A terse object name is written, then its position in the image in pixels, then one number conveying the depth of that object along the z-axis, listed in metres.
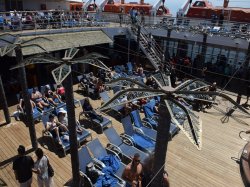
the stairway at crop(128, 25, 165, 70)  17.09
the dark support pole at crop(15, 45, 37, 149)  7.12
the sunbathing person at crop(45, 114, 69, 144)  8.09
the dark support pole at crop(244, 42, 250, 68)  14.13
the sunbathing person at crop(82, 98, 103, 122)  9.78
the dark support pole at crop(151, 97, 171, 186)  3.56
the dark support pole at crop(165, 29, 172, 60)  18.02
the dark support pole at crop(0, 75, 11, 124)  9.11
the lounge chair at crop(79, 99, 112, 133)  9.52
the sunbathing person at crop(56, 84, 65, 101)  11.75
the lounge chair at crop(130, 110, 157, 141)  8.84
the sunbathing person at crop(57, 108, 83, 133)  8.42
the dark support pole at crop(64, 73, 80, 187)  5.43
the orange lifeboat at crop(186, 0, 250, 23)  19.06
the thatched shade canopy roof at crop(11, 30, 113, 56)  12.14
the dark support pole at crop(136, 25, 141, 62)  16.78
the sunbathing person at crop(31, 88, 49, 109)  10.52
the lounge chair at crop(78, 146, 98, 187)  6.48
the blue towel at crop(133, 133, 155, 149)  8.04
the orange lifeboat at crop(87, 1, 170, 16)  24.72
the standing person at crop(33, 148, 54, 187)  5.57
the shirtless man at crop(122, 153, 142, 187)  5.82
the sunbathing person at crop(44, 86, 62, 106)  11.25
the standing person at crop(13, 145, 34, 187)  5.47
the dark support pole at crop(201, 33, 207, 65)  16.29
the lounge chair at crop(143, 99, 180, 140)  9.42
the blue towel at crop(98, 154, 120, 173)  6.86
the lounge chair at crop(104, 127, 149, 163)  7.56
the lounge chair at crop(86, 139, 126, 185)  6.85
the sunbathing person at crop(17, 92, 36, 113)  10.04
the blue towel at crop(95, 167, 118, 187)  6.14
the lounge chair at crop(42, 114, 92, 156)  7.92
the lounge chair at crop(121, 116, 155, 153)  7.97
